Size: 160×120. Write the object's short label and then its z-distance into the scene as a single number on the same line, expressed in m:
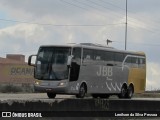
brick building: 96.62
